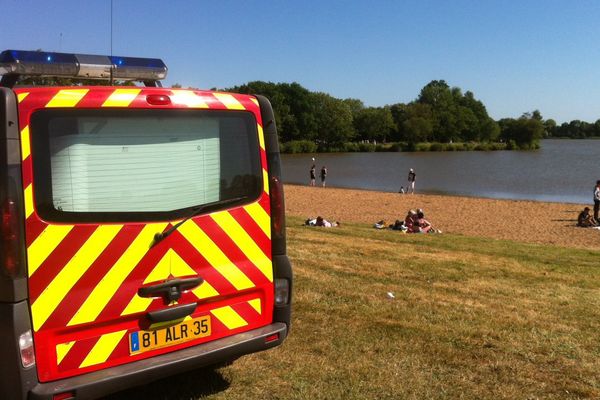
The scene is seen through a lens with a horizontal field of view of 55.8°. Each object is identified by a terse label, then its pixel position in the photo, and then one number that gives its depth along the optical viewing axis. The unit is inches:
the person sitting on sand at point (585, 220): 784.3
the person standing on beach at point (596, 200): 825.6
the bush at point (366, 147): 4232.3
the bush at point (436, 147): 4399.6
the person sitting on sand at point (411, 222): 626.9
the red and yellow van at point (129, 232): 116.6
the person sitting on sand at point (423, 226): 627.5
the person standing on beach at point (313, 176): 1636.3
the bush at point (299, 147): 3919.8
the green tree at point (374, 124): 4662.9
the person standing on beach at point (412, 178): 1366.1
